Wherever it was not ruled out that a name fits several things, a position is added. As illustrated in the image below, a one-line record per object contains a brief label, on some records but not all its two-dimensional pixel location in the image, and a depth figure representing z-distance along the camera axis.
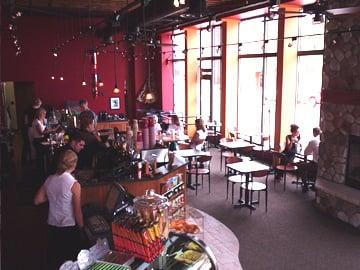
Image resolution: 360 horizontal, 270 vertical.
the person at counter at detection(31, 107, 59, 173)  9.23
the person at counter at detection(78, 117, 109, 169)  5.99
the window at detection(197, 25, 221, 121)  13.63
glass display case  2.79
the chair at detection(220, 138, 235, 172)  10.41
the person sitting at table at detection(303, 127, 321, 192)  8.48
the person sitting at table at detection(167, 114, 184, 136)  10.70
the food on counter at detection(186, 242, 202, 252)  3.14
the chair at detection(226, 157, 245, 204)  7.99
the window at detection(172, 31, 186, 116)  16.03
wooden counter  5.12
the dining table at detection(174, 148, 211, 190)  8.83
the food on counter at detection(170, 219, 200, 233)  3.77
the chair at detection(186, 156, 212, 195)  8.64
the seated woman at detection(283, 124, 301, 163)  9.13
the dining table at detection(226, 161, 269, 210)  7.53
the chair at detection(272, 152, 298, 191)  8.87
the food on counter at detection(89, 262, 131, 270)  2.65
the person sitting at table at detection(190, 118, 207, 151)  9.66
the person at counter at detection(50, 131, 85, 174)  5.82
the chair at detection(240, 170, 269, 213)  7.45
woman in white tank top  4.27
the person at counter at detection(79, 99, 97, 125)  6.67
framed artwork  16.11
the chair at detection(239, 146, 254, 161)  11.37
